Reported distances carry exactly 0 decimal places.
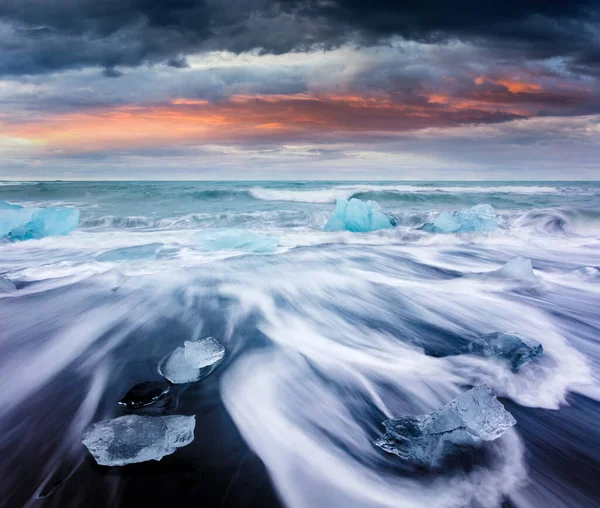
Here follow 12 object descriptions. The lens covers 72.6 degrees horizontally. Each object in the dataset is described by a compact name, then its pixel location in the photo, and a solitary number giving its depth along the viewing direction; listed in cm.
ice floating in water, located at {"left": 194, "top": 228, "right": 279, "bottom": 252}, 756
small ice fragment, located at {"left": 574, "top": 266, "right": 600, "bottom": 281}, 575
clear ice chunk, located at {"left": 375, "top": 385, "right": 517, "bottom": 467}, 203
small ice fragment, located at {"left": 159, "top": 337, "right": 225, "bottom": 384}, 279
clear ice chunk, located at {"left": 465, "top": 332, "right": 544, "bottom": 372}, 295
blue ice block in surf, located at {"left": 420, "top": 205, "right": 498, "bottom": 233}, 991
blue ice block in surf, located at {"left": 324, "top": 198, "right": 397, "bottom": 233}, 1009
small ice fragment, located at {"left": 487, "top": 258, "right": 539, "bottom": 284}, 527
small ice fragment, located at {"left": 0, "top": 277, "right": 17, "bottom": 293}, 503
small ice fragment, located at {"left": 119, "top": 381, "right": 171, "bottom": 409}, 249
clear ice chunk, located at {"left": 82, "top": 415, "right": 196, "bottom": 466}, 197
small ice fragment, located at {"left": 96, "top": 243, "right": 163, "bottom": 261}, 666
